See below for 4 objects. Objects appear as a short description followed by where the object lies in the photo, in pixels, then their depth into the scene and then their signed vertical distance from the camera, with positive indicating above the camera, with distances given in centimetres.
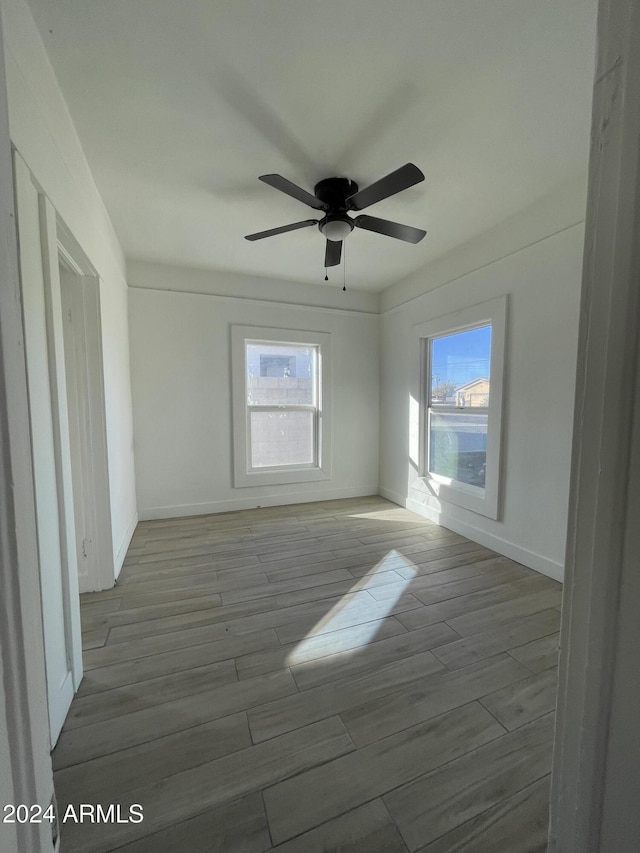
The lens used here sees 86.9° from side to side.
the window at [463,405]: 274 -4
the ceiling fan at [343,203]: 173 +111
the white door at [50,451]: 117 -19
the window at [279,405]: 376 -5
